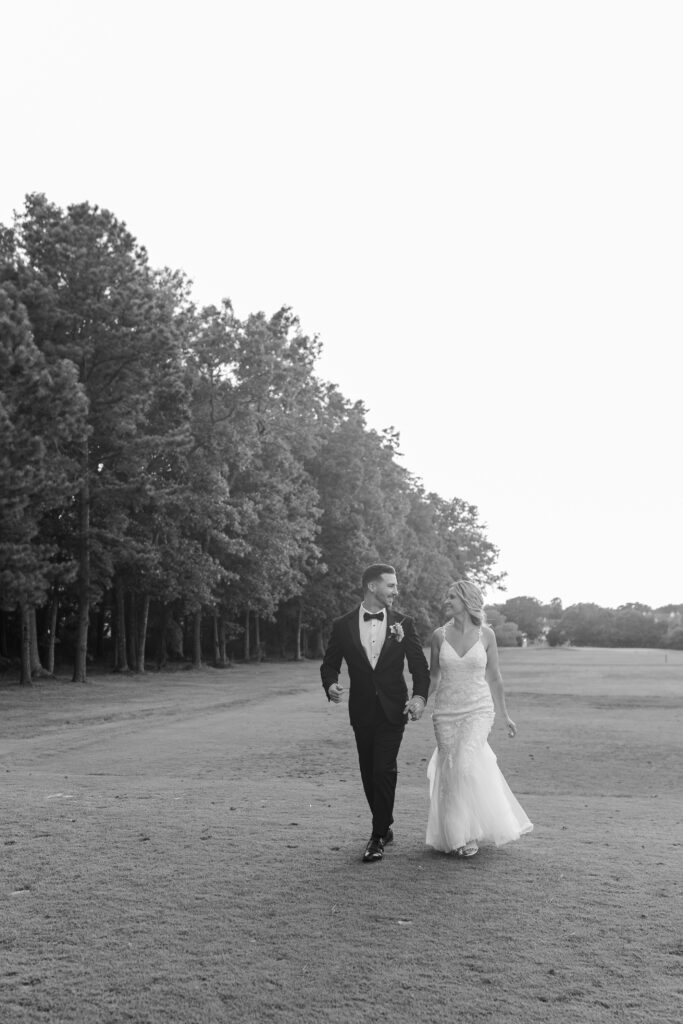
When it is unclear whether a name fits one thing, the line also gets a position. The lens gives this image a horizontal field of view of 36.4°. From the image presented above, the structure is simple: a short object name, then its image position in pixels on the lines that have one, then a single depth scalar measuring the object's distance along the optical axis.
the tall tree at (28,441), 30.03
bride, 8.16
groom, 8.20
